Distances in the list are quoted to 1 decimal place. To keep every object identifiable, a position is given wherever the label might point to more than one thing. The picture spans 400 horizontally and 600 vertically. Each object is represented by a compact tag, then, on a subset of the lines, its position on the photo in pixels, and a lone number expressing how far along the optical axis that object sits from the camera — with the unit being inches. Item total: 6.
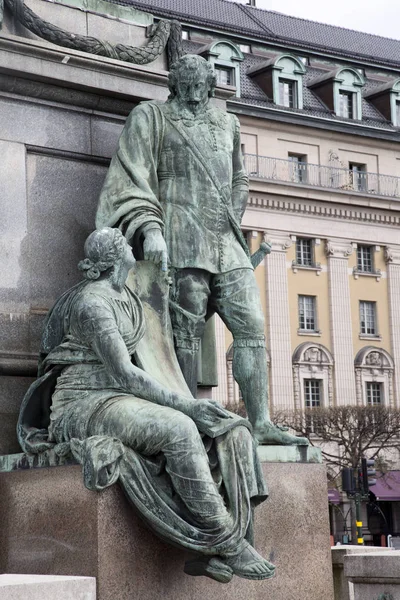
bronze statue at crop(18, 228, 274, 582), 332.7
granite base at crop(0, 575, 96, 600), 273.5
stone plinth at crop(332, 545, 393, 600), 460.1
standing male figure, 403.3
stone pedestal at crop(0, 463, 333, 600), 334.9
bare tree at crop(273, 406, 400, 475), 2460.9
